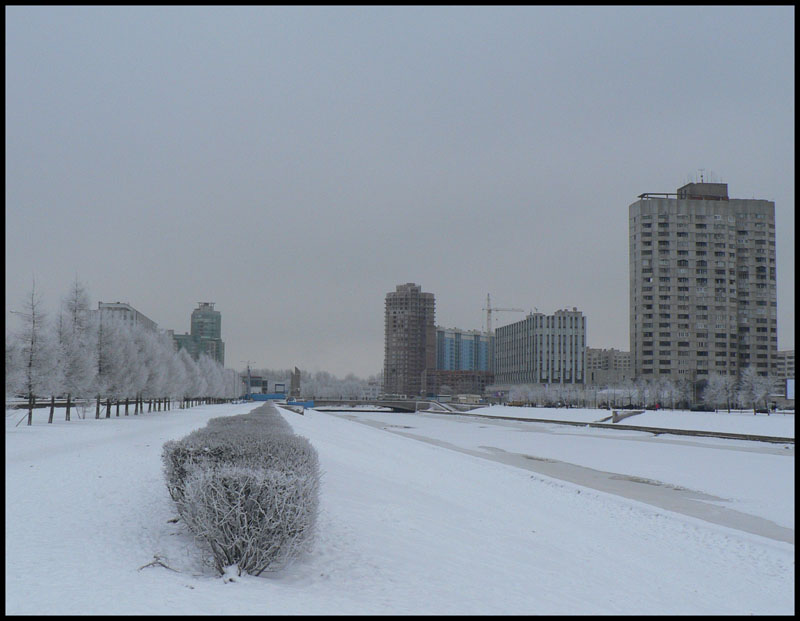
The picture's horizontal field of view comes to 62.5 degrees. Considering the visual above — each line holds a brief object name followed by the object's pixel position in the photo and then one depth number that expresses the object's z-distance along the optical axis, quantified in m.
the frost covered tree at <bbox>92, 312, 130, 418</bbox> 50.71
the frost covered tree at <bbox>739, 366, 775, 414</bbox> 105.56
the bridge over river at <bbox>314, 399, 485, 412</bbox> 163.88
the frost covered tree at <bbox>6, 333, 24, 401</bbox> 35.44
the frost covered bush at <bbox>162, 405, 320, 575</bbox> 8.42
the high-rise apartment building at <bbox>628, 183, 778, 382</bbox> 163.50
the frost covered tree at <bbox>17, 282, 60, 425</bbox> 39.00
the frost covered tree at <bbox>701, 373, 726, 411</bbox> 119.69
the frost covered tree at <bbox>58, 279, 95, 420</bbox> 43.37
